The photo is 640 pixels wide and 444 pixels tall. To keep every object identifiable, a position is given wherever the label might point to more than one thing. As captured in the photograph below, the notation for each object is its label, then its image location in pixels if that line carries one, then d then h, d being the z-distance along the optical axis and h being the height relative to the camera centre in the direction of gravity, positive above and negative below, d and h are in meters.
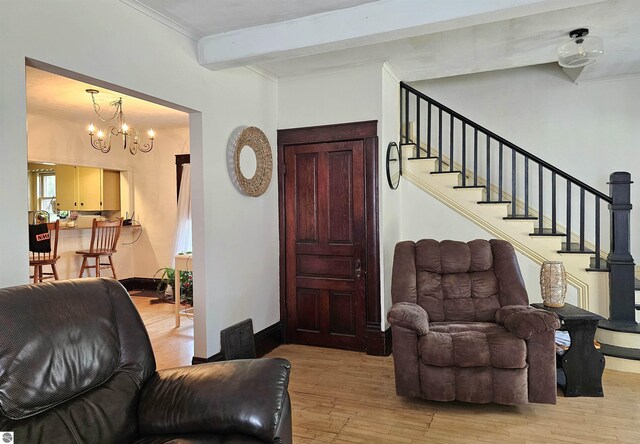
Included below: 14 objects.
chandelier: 4.70 +1.27
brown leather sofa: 1.42 -0.66
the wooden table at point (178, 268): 4.63 -0.58
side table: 2.93 -1.05
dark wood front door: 4.00 -0.28
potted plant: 5.72 -0.98
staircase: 3.68 +0.08
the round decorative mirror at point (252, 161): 3.67 +0.50
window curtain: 6.36 -0.03
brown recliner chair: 2.61 -0.86
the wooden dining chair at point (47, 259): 5.16 -0.54
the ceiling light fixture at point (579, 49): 3.13 +1.26
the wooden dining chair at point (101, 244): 6.09 -0.41
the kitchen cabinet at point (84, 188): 6.27 +0.44
